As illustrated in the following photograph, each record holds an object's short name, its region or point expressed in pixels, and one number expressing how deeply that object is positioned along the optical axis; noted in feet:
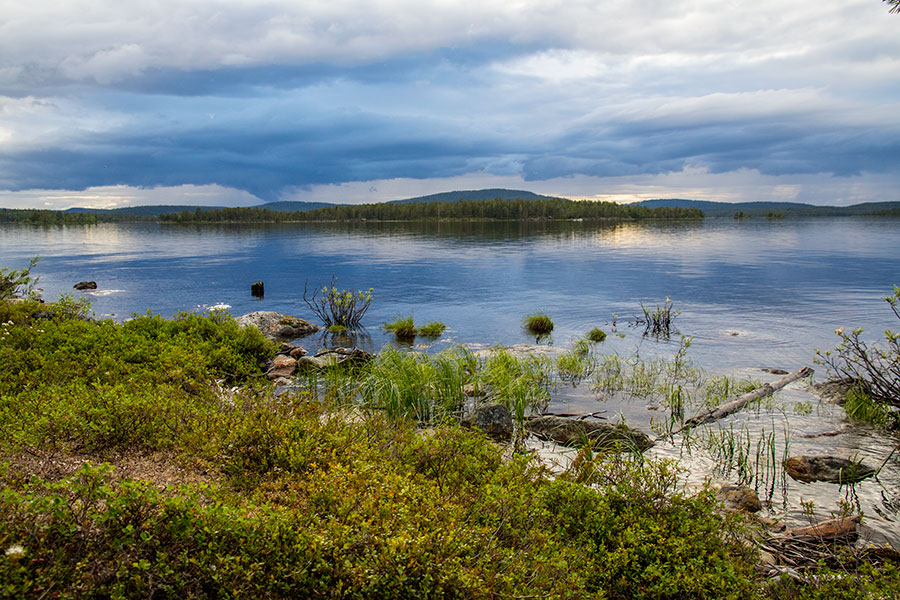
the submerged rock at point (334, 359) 50.65
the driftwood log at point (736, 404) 37.88
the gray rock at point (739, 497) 25.53
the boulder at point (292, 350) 61.21
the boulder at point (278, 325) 74.33
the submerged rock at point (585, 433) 33.22
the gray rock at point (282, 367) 50.13
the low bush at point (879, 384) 36.30
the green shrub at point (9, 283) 66.53
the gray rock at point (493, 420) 35.32
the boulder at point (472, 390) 41.11
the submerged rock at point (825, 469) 29.25
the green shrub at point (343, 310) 79.82
